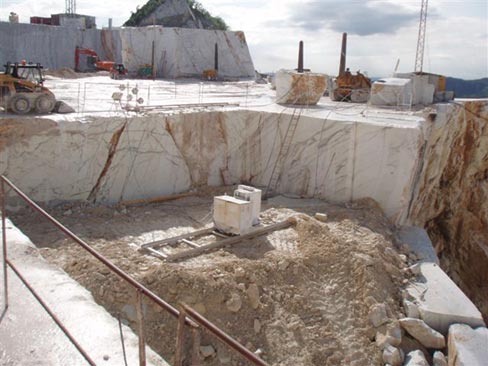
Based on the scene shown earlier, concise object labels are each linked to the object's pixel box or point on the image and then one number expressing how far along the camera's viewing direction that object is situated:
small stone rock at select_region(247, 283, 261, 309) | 7.41
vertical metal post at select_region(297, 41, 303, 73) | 22.91
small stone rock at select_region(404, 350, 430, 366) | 6.82
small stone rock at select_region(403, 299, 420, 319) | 7.65
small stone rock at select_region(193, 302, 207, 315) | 7.19
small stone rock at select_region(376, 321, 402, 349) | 7.12
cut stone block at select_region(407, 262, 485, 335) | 7.62
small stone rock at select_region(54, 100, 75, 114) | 10.81
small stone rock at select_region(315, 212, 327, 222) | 9.88
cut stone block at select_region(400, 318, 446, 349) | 7.30
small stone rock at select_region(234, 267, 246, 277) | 7.73
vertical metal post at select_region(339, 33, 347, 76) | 21.07
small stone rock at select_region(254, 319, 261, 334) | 7.16
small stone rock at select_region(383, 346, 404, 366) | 6.86
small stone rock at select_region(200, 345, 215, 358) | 6.61
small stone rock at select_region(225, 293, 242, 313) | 7.24
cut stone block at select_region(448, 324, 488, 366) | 6.71
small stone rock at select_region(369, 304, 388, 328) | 7.41
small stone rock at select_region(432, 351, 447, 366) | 7.03
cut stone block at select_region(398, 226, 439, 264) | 9.45
